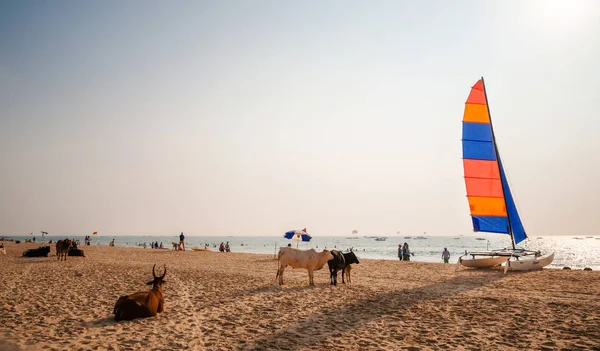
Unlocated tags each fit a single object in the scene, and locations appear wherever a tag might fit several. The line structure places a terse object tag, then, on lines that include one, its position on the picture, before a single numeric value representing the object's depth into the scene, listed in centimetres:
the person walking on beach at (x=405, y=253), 3788
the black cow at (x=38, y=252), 3007
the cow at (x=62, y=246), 2669
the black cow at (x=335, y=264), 1728
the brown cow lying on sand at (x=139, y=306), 947
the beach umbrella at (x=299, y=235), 2983
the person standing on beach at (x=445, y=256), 4164
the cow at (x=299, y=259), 1681
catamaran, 2708
